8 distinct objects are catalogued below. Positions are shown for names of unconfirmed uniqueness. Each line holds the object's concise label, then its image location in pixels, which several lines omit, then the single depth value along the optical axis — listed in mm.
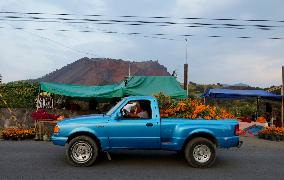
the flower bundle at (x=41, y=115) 9789
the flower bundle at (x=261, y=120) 12913
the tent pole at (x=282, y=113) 13464
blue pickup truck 5655
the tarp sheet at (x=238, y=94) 13911
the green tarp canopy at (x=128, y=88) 11542
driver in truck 5813
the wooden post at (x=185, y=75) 16653
